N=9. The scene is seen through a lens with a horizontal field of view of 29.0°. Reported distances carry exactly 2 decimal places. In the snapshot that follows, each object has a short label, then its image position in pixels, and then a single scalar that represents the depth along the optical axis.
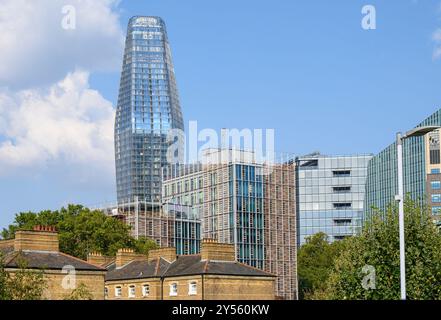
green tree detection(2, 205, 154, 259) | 113.62
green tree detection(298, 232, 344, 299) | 156.75
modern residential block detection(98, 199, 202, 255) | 166.12
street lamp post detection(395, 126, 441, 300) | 30.36
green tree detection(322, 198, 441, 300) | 43.12
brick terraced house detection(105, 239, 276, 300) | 73.75
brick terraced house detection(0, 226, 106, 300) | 66.75
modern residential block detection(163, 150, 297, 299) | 170.00
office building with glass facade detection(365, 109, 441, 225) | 192.88
